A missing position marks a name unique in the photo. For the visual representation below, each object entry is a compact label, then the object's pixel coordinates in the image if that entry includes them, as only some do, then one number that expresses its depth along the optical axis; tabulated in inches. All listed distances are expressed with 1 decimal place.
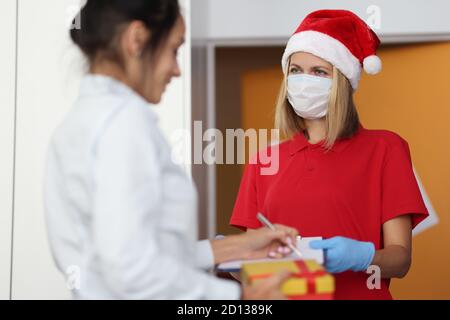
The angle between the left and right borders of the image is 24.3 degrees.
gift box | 77.8
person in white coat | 70.9
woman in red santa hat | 104.6
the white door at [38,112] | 136.2
